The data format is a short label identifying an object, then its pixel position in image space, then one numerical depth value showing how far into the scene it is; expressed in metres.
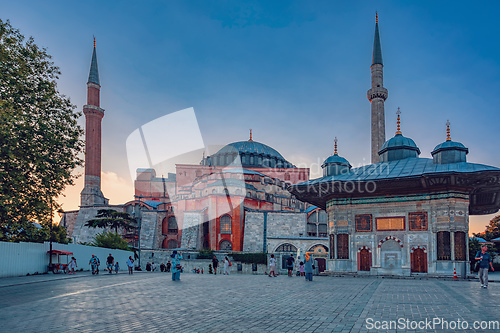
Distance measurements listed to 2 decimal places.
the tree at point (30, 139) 14.45
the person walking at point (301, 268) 22.43
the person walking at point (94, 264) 21.25
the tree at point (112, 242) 34.79
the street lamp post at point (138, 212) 59.31
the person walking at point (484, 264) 12.25
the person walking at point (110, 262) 22.52
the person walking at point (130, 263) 23.08
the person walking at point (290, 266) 21.91
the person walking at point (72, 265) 21.52
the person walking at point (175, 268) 16.33
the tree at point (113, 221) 44.25
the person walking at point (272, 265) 20.66
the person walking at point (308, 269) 16.70
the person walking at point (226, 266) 25.89
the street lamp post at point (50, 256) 21.20
